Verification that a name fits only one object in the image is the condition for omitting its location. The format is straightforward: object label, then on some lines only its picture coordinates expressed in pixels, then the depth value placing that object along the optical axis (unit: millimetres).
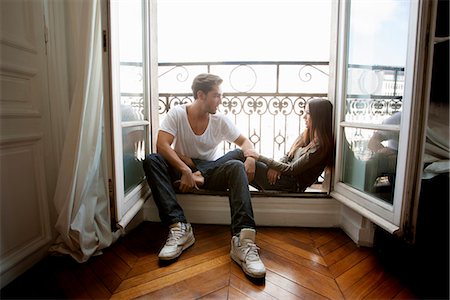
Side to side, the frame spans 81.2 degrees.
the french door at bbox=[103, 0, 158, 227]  1230
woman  1601
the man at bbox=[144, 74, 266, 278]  1350
